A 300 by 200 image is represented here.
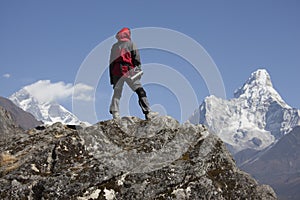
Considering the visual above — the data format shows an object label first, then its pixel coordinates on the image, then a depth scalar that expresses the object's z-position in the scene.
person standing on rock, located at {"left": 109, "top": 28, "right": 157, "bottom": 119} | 20.28
